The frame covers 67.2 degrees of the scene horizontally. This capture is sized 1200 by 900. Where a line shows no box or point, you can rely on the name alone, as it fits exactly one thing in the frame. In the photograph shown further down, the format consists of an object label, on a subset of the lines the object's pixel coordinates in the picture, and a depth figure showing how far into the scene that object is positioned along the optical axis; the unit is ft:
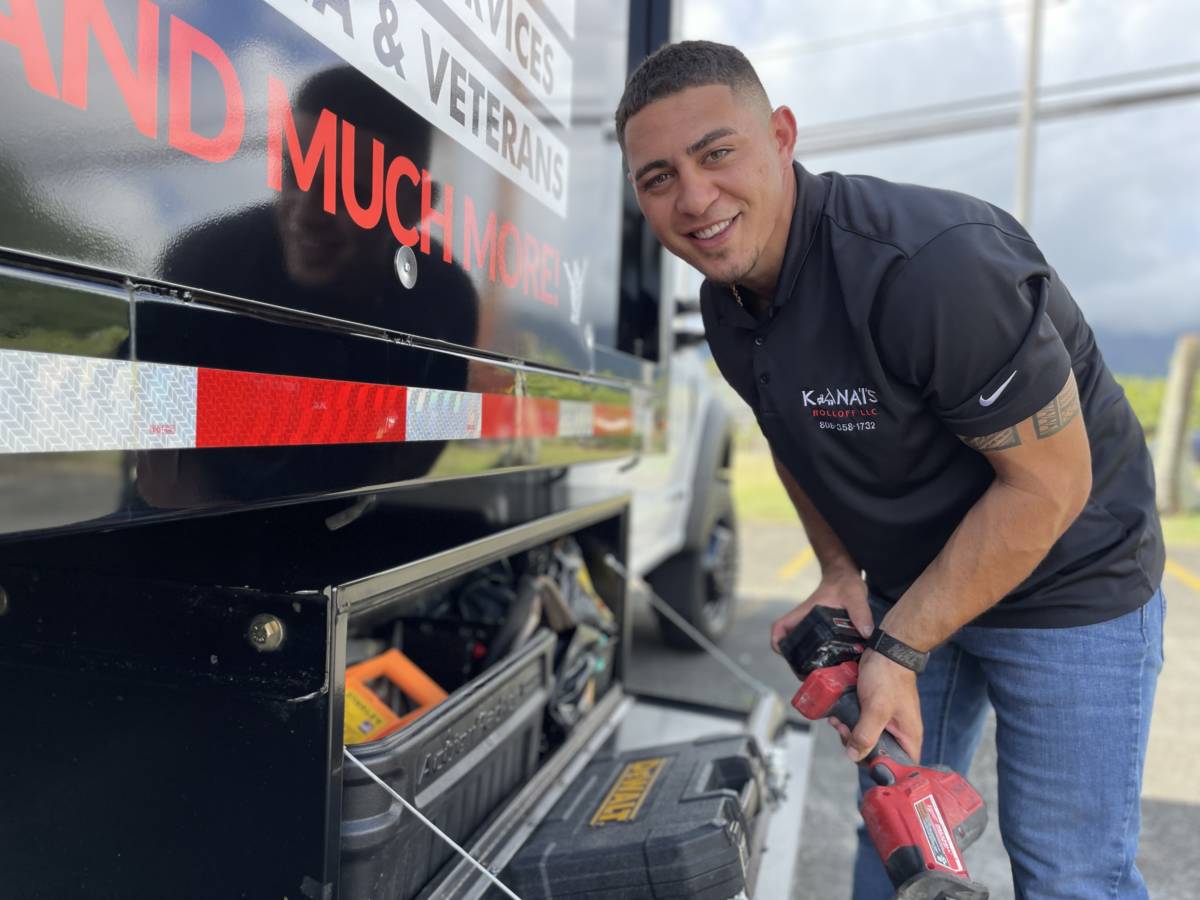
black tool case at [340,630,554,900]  4.31
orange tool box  5.74
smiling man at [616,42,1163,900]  4.40
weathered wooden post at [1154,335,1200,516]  39.60
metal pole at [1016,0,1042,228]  35.06
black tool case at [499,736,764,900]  5.16
